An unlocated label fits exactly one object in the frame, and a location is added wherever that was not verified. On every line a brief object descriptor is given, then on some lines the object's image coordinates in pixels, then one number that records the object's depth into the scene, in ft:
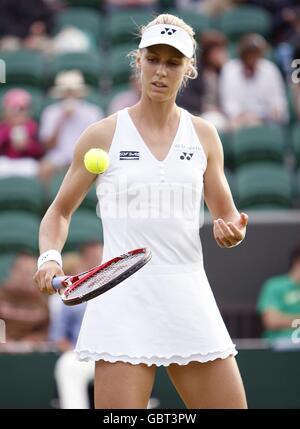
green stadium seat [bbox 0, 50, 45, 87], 63.31
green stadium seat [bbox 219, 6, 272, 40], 67.05
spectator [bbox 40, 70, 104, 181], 55.98
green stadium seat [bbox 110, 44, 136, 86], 63.00
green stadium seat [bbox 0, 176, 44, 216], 51.85
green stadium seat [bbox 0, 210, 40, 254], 49.67
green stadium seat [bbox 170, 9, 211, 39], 66.28
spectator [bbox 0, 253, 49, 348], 44.68
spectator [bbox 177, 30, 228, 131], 58.23
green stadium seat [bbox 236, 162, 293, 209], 52.26
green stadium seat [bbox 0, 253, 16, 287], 48.60
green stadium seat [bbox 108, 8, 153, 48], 65.87
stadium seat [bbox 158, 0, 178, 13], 69.92
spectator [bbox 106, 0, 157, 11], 68.90
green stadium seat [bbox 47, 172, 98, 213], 51.72
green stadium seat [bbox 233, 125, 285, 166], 55.67
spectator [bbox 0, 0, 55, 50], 68.23
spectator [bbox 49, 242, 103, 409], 39.63
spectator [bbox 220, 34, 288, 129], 59.52
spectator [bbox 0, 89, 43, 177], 54.70
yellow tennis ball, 24.23
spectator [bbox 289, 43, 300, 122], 60.23
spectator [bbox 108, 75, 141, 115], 56.85
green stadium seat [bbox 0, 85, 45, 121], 59.47
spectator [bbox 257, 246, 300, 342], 44.42
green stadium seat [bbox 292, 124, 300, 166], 56.03
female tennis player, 23.86
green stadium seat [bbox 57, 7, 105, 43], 68.69
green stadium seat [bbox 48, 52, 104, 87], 63.00
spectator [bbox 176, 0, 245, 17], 68.85
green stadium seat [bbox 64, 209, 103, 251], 49.49
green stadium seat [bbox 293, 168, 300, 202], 53.62
